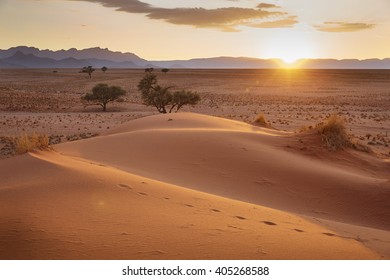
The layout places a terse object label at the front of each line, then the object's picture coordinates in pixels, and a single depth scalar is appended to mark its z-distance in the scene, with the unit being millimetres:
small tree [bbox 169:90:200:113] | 32594
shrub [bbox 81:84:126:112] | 38906
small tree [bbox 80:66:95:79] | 100594
